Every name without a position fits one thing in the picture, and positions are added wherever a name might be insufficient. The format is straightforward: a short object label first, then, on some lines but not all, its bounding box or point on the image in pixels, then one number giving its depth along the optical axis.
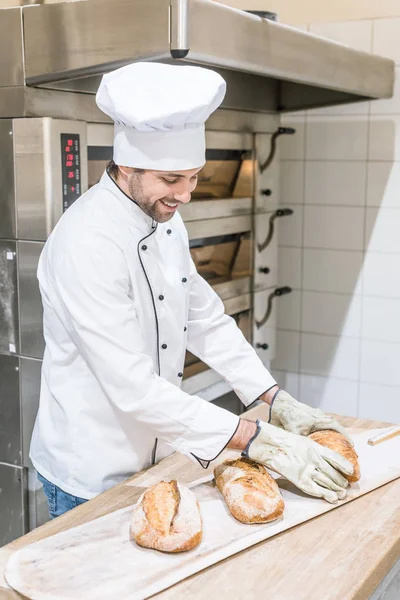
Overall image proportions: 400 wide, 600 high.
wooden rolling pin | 1.76
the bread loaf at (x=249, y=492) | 1.38
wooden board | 1.18
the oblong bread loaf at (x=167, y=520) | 1.27
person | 1.46
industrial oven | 1.76
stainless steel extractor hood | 1.69
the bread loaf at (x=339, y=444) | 1.54
